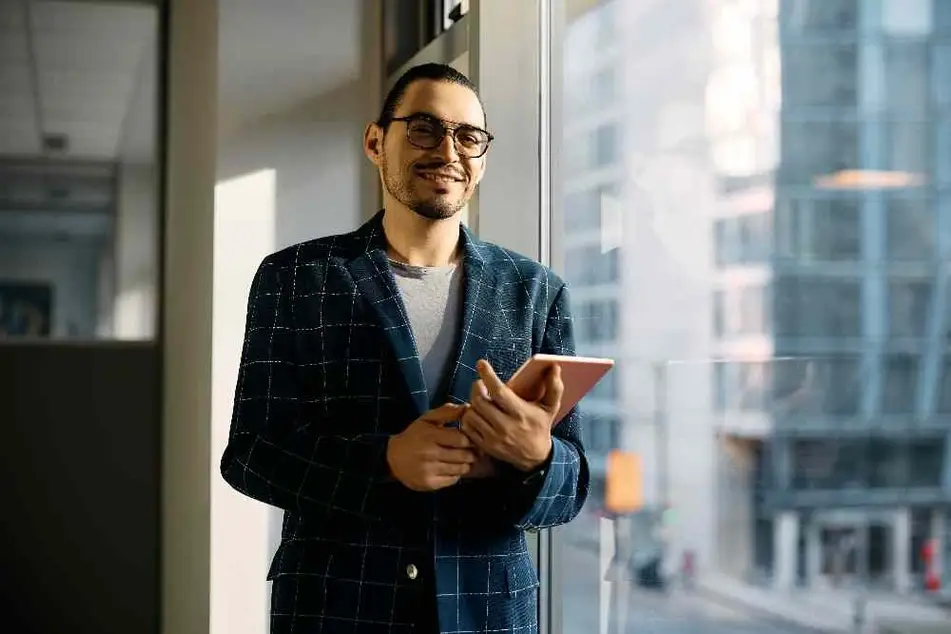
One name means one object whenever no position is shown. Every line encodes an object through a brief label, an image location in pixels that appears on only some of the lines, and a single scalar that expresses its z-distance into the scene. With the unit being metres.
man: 1.74
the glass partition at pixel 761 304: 1.75
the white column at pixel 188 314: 3.65
